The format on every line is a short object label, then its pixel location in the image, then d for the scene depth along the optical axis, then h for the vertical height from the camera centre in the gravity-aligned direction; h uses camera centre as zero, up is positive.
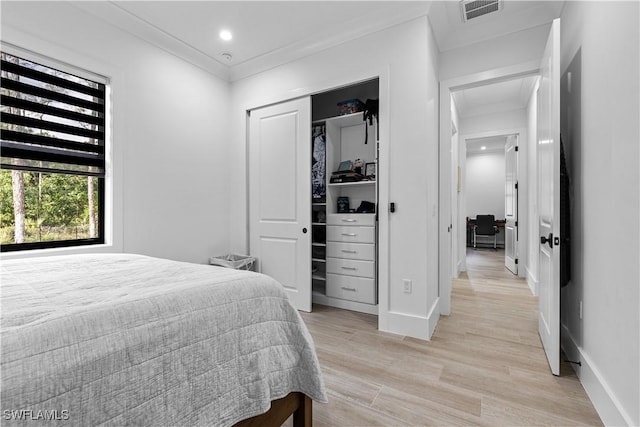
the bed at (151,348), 0.64 -0.35
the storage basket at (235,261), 3.16 -0.52
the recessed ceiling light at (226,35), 2.75 +1.63
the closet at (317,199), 3.05 +0.14
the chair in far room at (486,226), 7.70 -0.37
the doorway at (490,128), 4.20 +1.29
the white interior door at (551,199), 1.84 +0.08
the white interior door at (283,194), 3.07 +0.19
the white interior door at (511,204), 4.79 +0.14
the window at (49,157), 2.06 +0.41
